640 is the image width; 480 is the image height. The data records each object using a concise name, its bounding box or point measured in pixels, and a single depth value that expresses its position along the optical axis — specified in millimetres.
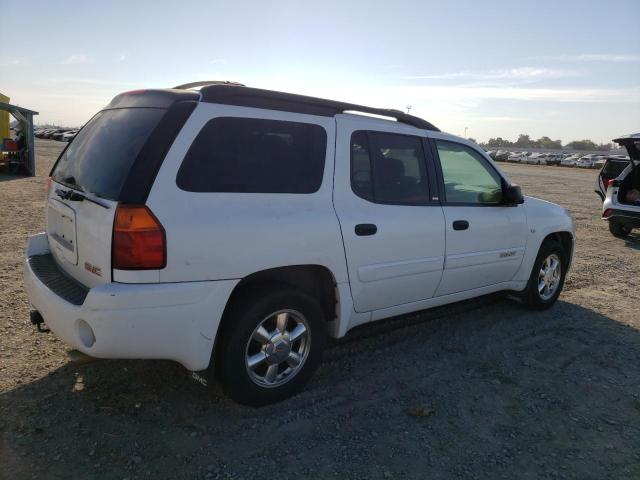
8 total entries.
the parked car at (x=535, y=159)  63344
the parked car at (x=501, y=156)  70188
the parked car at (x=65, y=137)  59031
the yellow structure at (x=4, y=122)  17406
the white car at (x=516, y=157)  66875
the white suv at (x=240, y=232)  2615
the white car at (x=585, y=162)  55456
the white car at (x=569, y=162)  58891
